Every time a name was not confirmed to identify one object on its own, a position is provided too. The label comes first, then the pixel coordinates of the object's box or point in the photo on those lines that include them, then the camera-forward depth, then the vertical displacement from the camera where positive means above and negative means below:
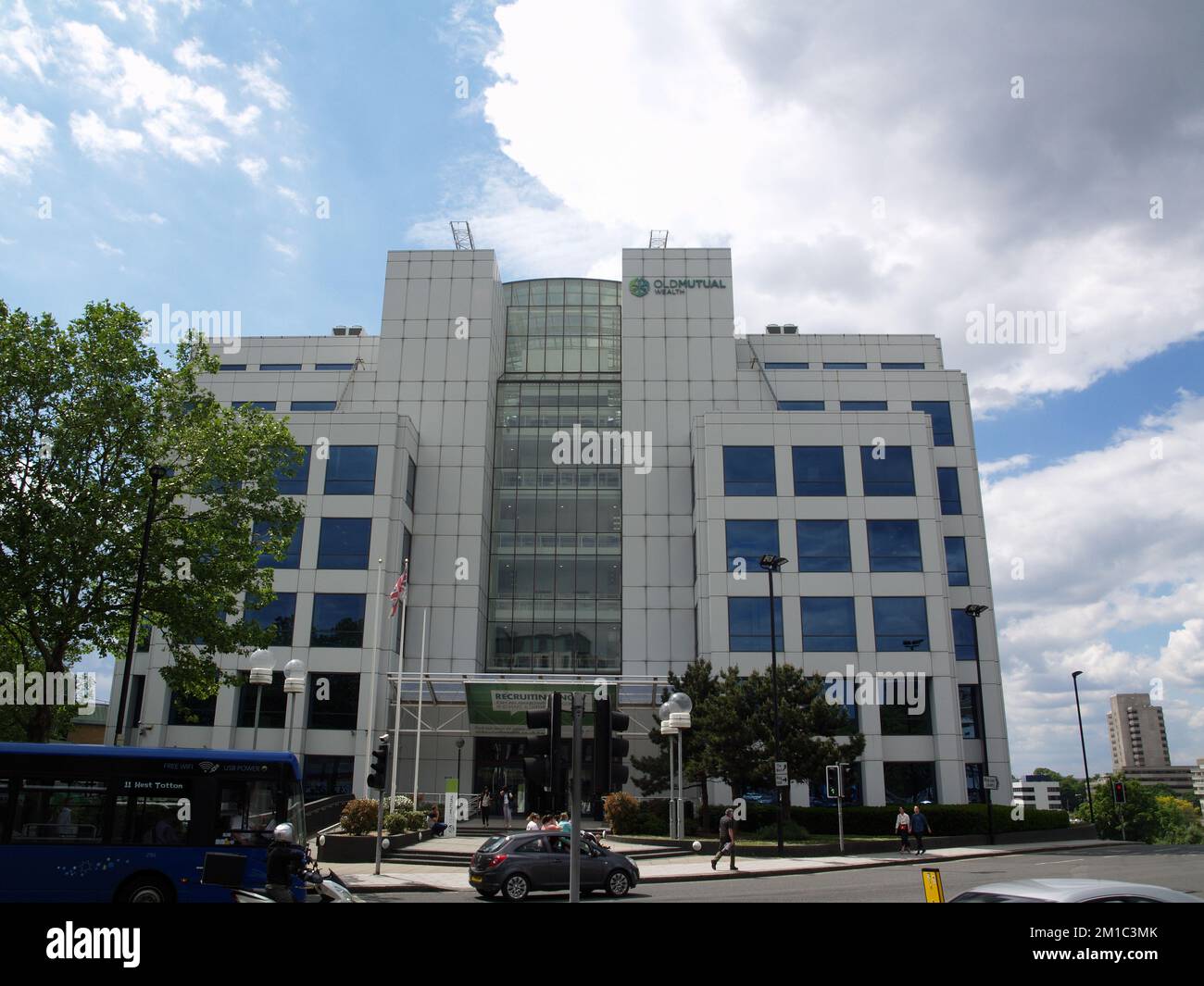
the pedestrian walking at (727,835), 24.12 -2.57
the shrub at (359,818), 27.70 -2.54
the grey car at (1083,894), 6.35 -1.09
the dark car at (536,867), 18.42 -2.69
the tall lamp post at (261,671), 26.97 +1.93
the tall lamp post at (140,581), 21.81 +3.74
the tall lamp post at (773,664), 30.77 +2.65
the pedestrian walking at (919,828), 30.27 -2.91
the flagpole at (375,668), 36.78 +3.00
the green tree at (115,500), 22.27 +6.21
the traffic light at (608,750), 10.96 -0.15
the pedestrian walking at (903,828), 30.17 -2.89
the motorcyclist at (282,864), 10.84 -1.56
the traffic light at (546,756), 10.83 -0.23
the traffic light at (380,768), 20.59 -0.74
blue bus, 14.83 -1.50
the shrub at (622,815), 32.56 -2.75
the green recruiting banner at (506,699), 40.84 +1.72
